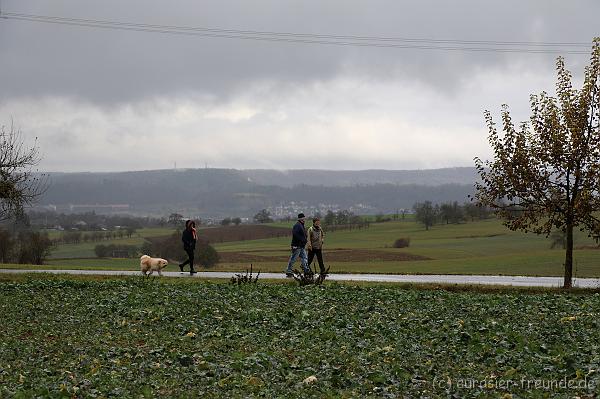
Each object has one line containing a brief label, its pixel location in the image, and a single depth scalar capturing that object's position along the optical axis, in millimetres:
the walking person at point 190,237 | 39094
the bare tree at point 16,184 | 45594
